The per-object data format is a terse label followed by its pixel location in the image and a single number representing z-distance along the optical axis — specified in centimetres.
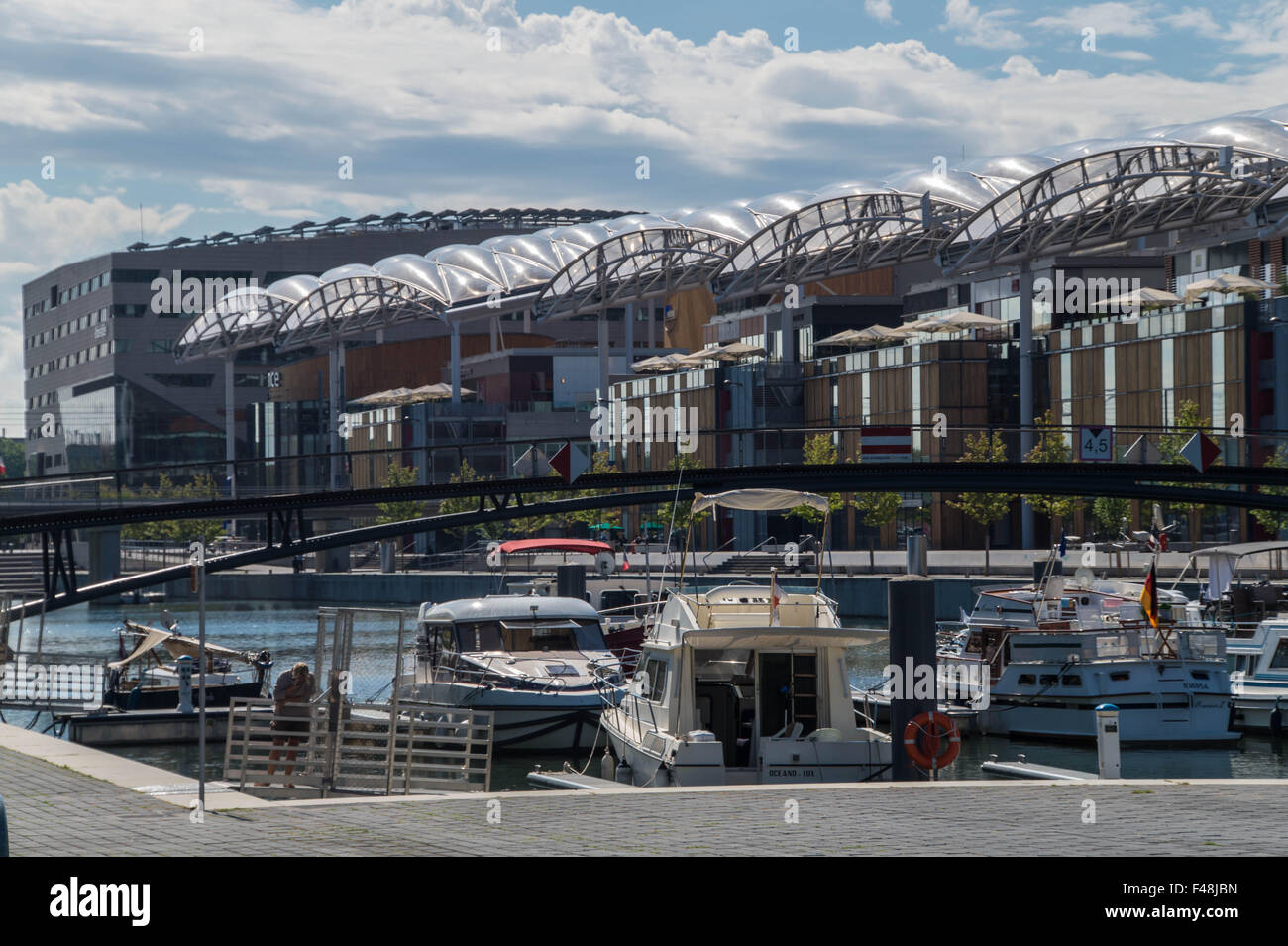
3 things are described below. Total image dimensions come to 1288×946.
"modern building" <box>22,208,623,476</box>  16612
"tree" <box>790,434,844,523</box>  8594
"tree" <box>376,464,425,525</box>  9931
